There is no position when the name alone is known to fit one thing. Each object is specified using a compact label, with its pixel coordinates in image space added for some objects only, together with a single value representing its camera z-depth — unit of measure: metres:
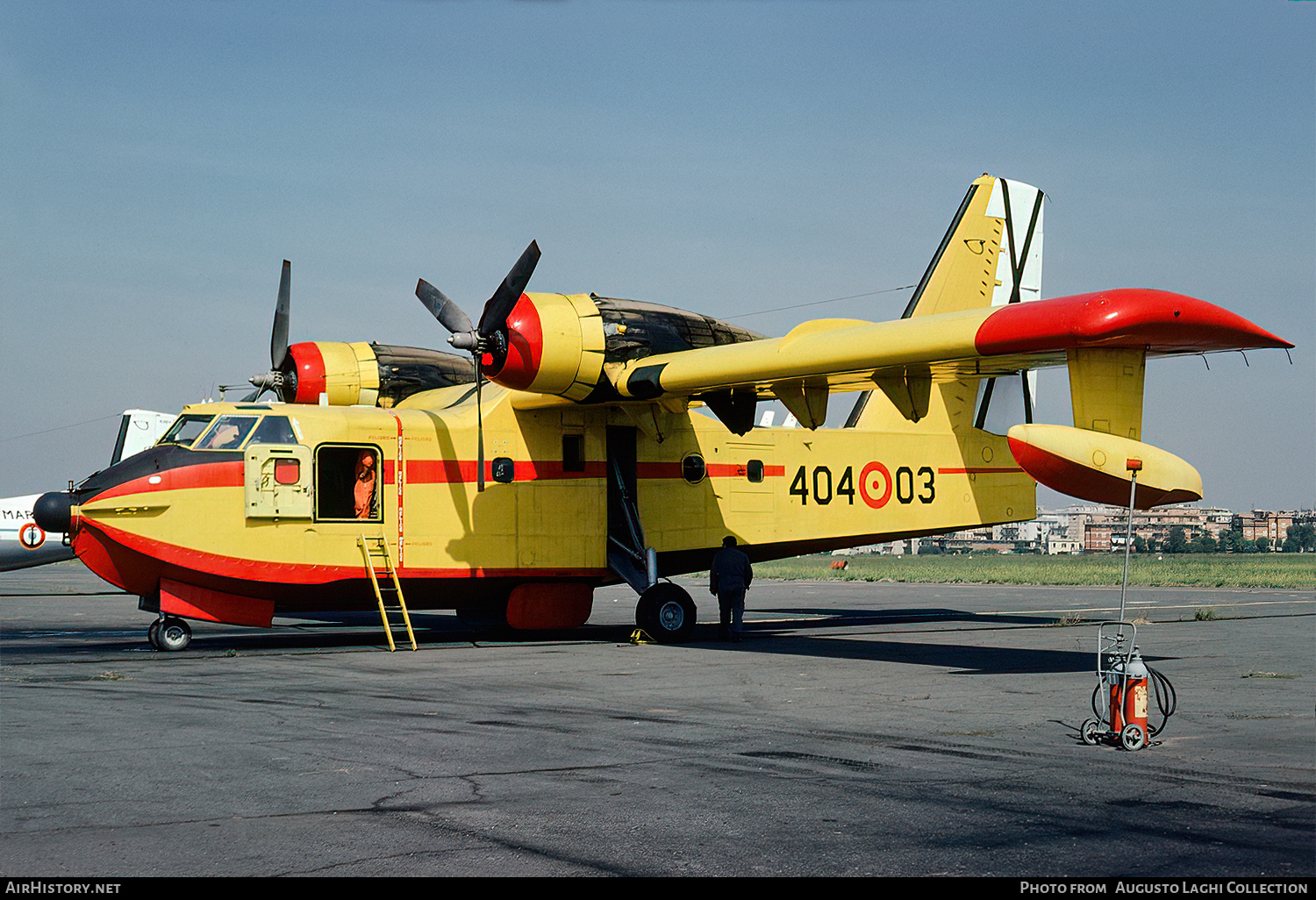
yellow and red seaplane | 16.62
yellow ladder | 19.00
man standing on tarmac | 20.50
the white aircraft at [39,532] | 33.72
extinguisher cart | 9.27
